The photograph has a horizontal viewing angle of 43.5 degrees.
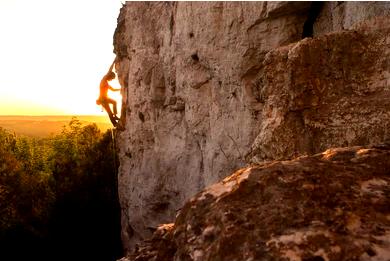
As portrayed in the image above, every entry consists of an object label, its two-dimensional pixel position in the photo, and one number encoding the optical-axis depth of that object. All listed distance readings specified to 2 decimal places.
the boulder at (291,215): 2.30
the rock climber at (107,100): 18.37
